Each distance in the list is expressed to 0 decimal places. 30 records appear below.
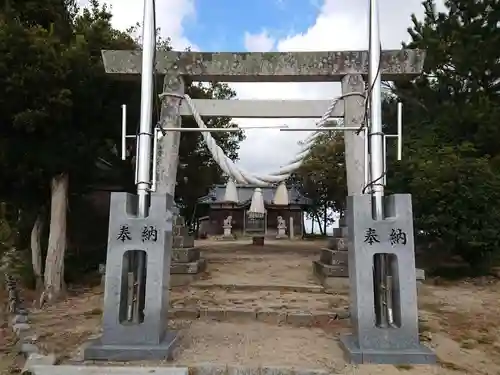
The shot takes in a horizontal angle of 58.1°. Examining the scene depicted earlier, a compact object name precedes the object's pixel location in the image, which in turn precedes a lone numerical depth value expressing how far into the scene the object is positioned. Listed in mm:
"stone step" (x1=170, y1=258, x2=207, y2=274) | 8883
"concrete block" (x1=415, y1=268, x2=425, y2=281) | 9602
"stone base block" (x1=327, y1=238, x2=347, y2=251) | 8941
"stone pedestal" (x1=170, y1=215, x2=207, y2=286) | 8883
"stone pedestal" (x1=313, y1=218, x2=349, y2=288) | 8469
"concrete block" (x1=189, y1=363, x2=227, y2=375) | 4574
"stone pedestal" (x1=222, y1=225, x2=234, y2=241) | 29019
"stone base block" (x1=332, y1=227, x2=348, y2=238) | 9186
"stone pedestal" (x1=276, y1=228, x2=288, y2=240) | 29797
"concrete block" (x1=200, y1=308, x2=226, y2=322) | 6766
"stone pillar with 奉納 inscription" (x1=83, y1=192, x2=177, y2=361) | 5039
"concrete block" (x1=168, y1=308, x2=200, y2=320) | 6855
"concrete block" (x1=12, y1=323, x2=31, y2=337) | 6187
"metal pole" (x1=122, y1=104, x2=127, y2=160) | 5281
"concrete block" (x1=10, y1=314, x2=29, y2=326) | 6723
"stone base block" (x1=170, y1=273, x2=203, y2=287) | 8839
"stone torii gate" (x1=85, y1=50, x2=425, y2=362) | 8570
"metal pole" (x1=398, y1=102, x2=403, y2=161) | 5223
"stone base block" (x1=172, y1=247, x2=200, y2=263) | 9031
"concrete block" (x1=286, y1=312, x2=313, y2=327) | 6586
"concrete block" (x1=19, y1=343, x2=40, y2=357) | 5211
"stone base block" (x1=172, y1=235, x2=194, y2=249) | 9279
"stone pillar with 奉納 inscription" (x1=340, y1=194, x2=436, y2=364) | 4891
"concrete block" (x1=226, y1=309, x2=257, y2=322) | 6703
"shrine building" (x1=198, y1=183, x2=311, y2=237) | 31906
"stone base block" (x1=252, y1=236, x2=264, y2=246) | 18328
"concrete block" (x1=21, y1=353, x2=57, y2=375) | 4582
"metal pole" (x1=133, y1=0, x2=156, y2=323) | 5386
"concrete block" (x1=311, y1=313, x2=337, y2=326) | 6578
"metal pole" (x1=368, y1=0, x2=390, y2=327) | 5199
